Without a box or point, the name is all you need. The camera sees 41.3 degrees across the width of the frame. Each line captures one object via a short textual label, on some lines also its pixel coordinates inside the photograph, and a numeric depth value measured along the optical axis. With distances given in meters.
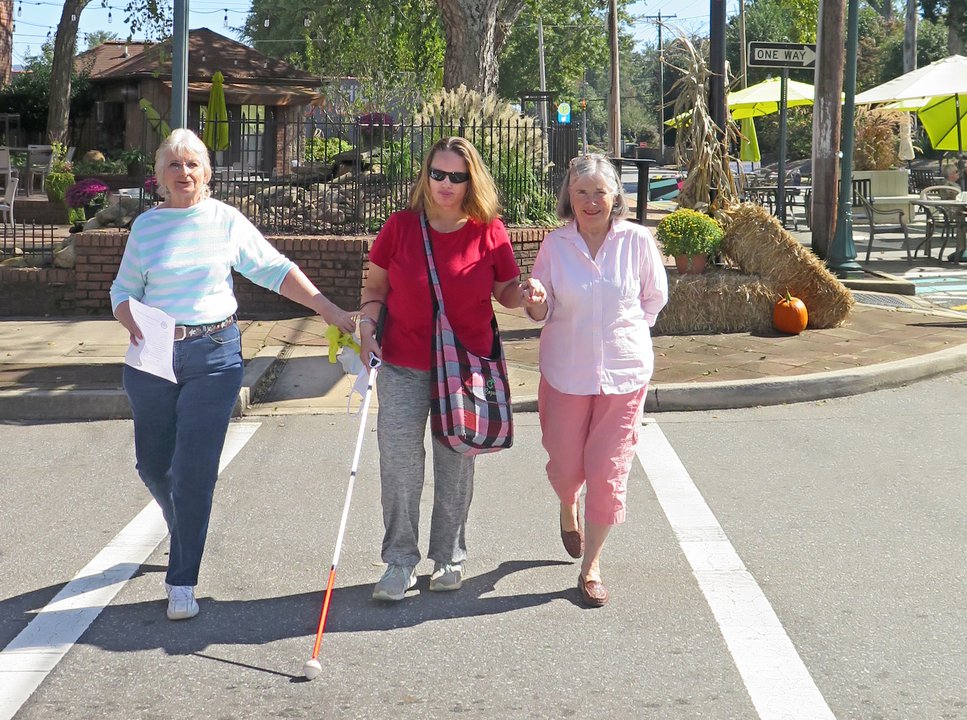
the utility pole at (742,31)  45.78
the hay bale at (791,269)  11.26
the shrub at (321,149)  15.00
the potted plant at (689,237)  11.51
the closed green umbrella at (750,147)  24.87
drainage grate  13.18
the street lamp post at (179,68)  9.95
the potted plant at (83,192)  16.06
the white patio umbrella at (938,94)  18.12
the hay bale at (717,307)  11.09
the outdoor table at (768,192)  23.09
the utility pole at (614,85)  40.44
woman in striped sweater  4.79
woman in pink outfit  4.99
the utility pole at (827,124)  14.84
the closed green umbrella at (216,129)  13.23
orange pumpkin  10.97
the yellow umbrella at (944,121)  22.80
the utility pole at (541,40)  57.81
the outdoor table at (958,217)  16.33
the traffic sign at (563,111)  32.05
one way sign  15.88
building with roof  31.66
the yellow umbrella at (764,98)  25.95
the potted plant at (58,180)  20.89
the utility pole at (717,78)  12.76
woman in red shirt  4.88
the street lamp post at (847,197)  14.67
